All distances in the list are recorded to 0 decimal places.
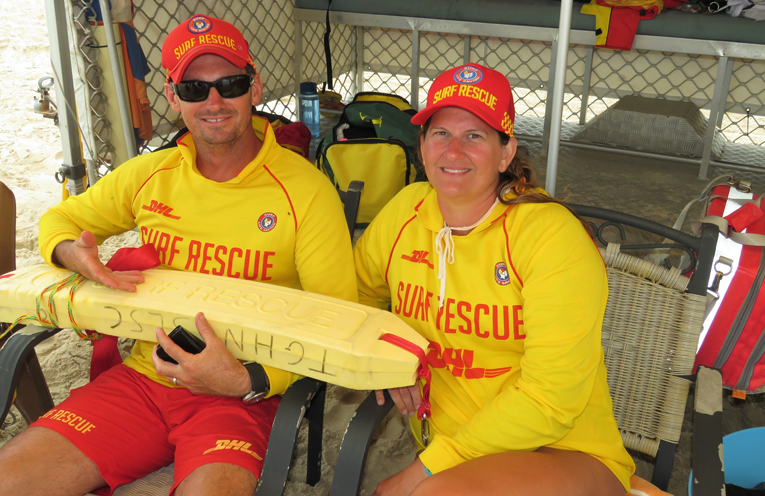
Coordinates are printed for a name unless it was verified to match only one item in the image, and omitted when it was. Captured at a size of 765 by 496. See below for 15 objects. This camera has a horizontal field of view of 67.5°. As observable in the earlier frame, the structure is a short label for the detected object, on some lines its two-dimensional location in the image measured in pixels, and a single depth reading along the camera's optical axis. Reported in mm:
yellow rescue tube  970
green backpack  1972
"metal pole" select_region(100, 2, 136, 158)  1704
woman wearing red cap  966
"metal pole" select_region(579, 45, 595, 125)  3910
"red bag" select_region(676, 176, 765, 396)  1291
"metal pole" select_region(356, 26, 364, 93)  4434
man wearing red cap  1036
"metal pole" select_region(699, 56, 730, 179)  3000
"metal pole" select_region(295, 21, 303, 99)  3779
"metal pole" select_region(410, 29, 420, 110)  3537
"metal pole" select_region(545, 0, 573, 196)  1175
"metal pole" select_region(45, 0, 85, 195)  1755
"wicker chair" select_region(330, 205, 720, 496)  1131
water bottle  3215
